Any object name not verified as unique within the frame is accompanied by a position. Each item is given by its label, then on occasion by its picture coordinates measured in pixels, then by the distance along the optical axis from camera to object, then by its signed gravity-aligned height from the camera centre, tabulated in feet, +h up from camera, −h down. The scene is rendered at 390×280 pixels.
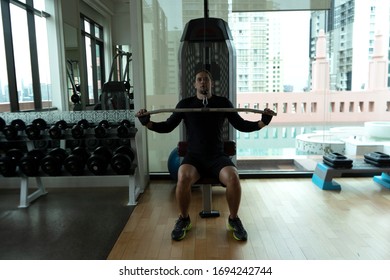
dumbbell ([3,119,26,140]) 9.89 -0.89
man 7.16 -1.18
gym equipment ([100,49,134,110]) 11.27 +0.23
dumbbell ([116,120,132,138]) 9.73 -1.00
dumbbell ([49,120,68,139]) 9.81 -0.94
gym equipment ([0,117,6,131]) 10.24 -0.73
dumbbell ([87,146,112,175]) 9.32 -1.89
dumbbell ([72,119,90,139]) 9.82 -0.93
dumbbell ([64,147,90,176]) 9.41 -1.89
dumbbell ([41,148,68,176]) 9.43 -1.89
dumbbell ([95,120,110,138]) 9.80 -0.99
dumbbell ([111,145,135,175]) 9.28 -1.88
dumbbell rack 9.66 -1.22
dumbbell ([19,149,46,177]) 9.48 -1.91
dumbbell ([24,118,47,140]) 9.89 -0.94
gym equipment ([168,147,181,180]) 10.61 -2.18
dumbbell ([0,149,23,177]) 9.51 -1.84
